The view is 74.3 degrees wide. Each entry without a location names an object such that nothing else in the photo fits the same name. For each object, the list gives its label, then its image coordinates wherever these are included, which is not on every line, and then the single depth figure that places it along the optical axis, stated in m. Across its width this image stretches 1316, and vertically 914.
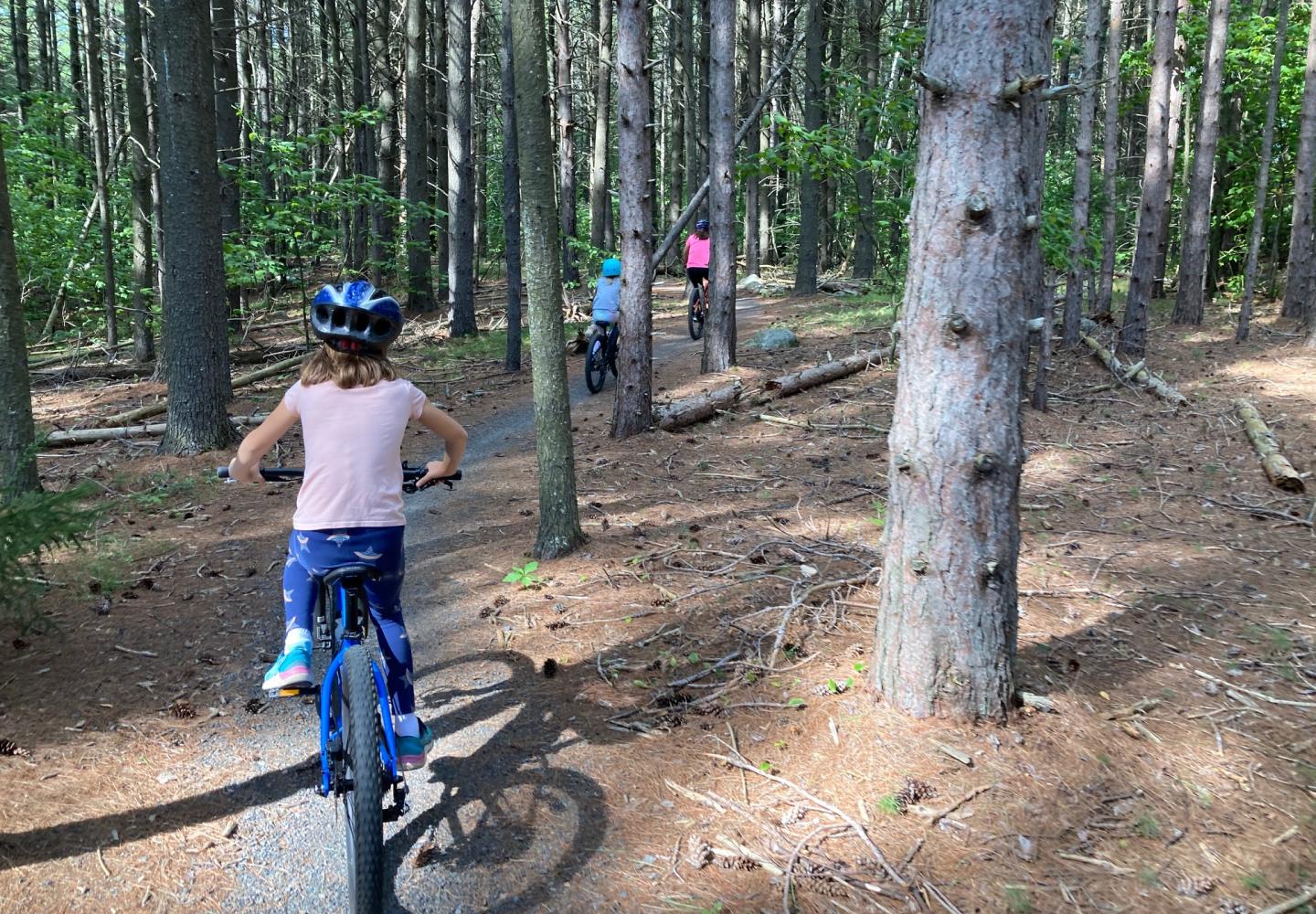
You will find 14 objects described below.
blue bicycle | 2.81
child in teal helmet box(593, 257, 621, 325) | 12.15
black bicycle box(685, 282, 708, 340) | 16.47
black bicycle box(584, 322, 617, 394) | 12.33
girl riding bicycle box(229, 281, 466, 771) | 3.21
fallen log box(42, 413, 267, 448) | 9.77
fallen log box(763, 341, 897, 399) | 11.66
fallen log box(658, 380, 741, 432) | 10.20
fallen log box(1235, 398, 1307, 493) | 7.90
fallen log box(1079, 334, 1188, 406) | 11.28
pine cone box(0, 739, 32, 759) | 3.98
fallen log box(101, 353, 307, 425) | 10.33
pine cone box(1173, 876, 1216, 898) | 3.16
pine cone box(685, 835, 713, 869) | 3.43
